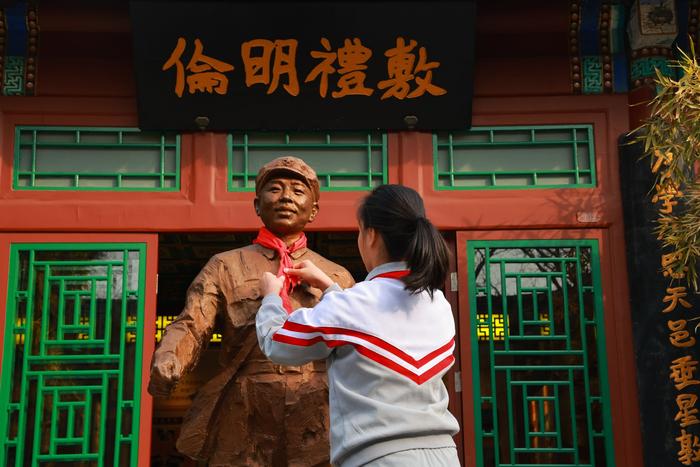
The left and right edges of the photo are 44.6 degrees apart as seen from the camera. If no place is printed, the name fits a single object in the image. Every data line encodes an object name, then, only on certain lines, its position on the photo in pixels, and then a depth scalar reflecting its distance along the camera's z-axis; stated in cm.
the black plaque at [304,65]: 475
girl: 191
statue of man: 287
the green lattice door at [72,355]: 457
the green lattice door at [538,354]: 468
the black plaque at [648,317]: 458
